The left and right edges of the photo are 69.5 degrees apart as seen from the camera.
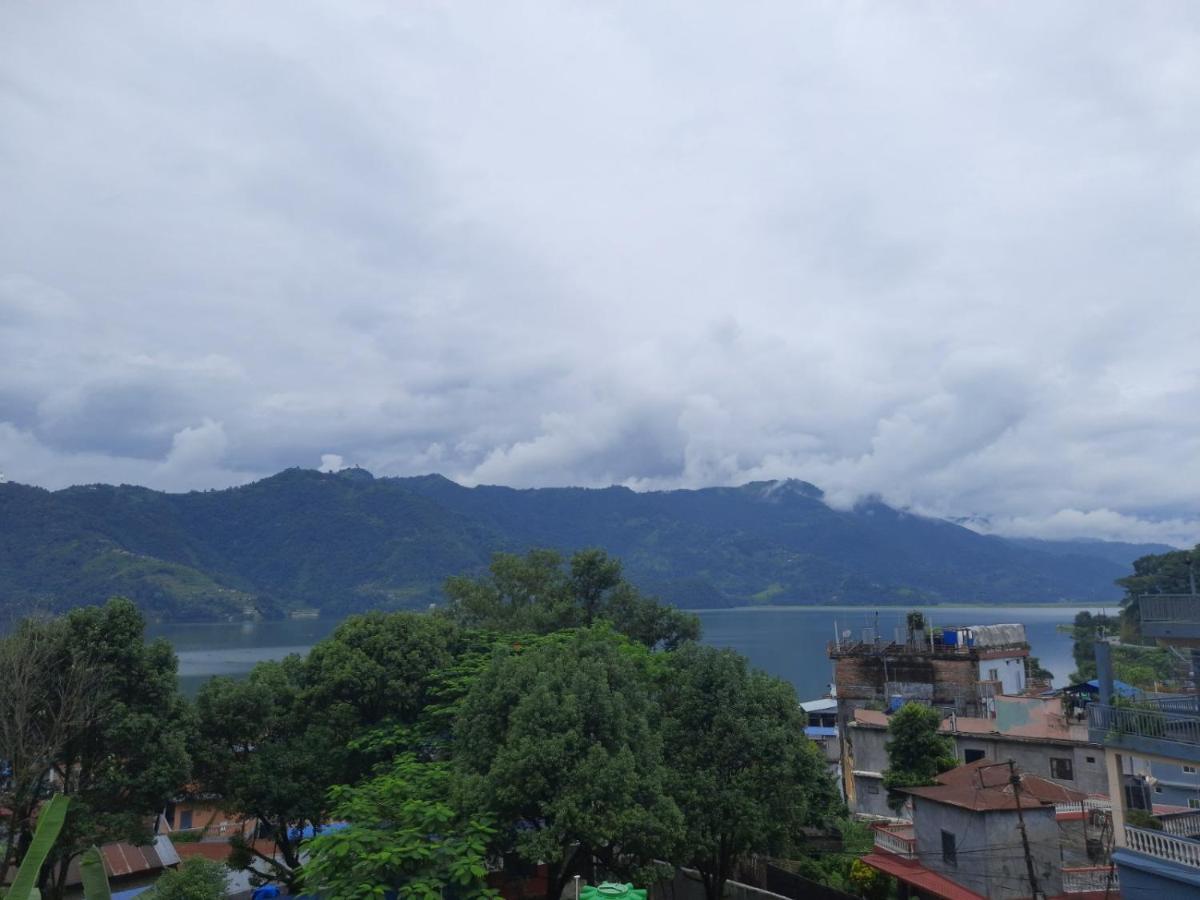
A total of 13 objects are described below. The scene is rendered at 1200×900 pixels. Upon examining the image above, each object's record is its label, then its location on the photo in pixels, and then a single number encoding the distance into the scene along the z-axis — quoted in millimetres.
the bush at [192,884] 15289
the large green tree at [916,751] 24859
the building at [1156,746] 12945
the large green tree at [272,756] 19328
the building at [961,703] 25016
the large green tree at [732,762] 15477
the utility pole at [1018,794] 15328
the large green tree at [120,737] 16719
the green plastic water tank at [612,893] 10961
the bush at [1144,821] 14705
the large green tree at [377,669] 21359
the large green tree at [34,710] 15906
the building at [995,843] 18250
